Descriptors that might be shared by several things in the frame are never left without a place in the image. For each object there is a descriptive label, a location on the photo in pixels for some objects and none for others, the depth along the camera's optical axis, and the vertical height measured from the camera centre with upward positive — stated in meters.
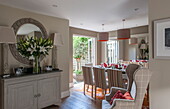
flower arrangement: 2.79 +0.14
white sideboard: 2.31 -0.84
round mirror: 2.85 +0.62
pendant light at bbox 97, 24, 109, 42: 4.23 +0.63
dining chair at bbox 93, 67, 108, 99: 3.38 -0.72
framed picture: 1.88 +0.25
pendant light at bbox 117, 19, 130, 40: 3.66 +0.62
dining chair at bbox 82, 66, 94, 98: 3.72 -0.69
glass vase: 2.90 -0.29
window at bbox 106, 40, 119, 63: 6.24 +0.14
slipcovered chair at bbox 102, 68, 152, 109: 1.73 -0.54
